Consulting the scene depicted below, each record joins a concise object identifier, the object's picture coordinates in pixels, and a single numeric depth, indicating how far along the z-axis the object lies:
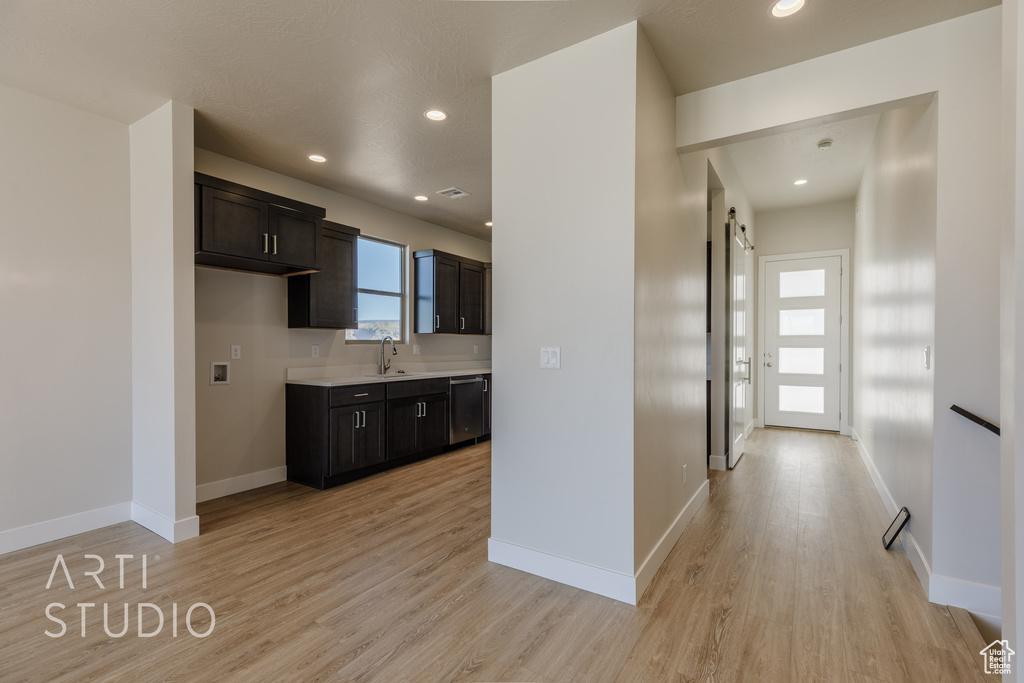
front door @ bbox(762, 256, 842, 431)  6.19
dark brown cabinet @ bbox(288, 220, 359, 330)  4.17
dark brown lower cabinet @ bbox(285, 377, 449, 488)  3.96
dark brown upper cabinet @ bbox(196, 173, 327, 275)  3.28
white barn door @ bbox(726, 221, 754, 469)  4.53
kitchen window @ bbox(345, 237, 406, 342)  4.98
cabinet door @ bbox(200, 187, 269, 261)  3.28
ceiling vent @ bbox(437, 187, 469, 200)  4.65
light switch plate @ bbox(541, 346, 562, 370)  2.47
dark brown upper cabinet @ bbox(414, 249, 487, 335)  5.49
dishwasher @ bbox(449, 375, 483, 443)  5.26
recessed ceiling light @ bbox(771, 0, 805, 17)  2.09
